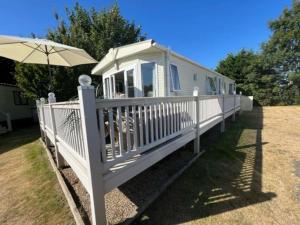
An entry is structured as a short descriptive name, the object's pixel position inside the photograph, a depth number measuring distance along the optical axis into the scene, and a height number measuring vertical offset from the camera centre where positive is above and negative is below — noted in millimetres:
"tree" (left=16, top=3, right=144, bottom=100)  10375 +4396
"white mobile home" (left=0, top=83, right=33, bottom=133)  13148 -306
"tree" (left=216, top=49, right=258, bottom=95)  22766 +3512
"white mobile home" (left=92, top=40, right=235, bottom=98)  6086 +1033
